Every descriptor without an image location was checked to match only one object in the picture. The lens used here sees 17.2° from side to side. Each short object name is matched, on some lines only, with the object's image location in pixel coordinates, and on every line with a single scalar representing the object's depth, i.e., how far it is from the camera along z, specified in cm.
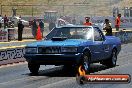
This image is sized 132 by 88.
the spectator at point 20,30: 2800
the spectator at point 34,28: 3490
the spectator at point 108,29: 2433
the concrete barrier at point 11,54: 1816
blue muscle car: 1320
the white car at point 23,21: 5455
